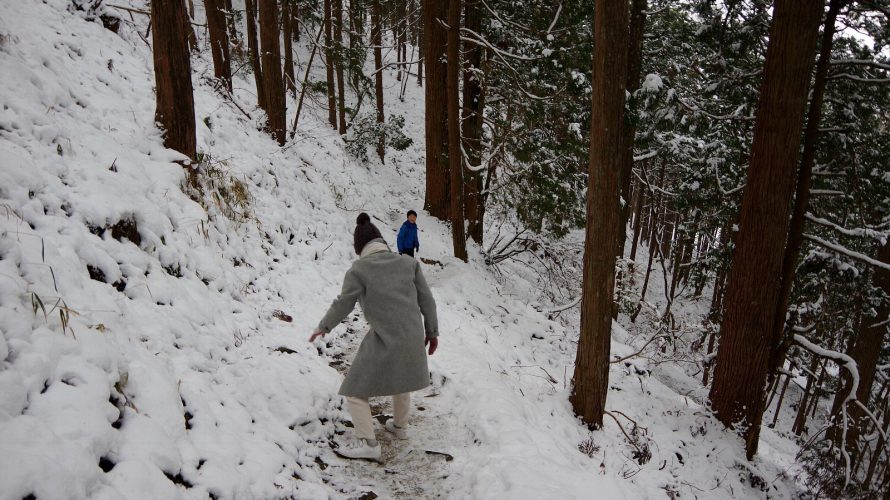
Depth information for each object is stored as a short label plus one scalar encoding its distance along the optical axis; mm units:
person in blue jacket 10125
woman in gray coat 3926
